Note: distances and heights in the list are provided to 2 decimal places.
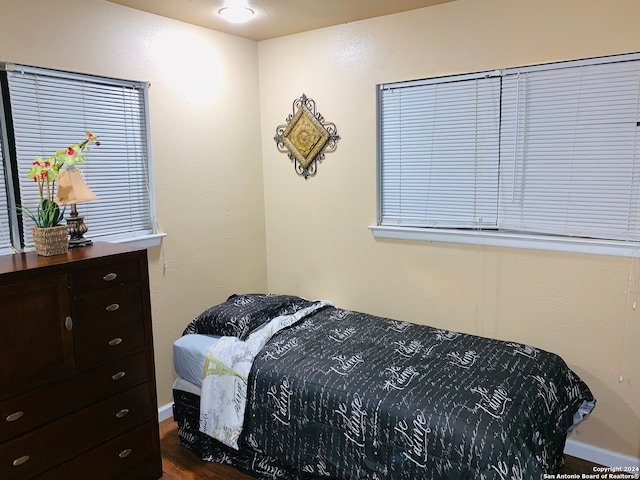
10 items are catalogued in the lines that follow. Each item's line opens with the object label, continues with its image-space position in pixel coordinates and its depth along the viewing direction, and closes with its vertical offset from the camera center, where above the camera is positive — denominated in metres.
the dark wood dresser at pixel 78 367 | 1.92 -0.79
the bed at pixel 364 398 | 1.92 -0.96
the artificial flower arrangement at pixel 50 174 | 2.20 +0.05
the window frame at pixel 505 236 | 2.42 -0.33
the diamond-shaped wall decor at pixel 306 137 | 3.37 +0.31
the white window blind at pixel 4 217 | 2.33 -0.15
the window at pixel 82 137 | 2.36 +0.24
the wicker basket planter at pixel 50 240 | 2.16 -0.24
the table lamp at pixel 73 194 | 2.29 -0.04
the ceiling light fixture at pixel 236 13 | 2.80 +0.99
